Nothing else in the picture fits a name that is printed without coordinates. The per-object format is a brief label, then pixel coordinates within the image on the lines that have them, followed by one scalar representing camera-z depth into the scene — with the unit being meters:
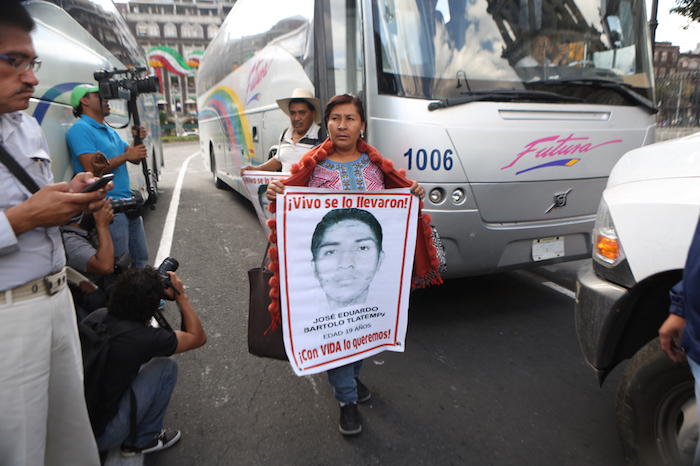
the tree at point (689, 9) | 8.46
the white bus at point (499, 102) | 3.32
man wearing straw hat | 4.00
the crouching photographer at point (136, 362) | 1.99
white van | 1.70
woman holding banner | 2.25
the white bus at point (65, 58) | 2.92
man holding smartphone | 1.34
